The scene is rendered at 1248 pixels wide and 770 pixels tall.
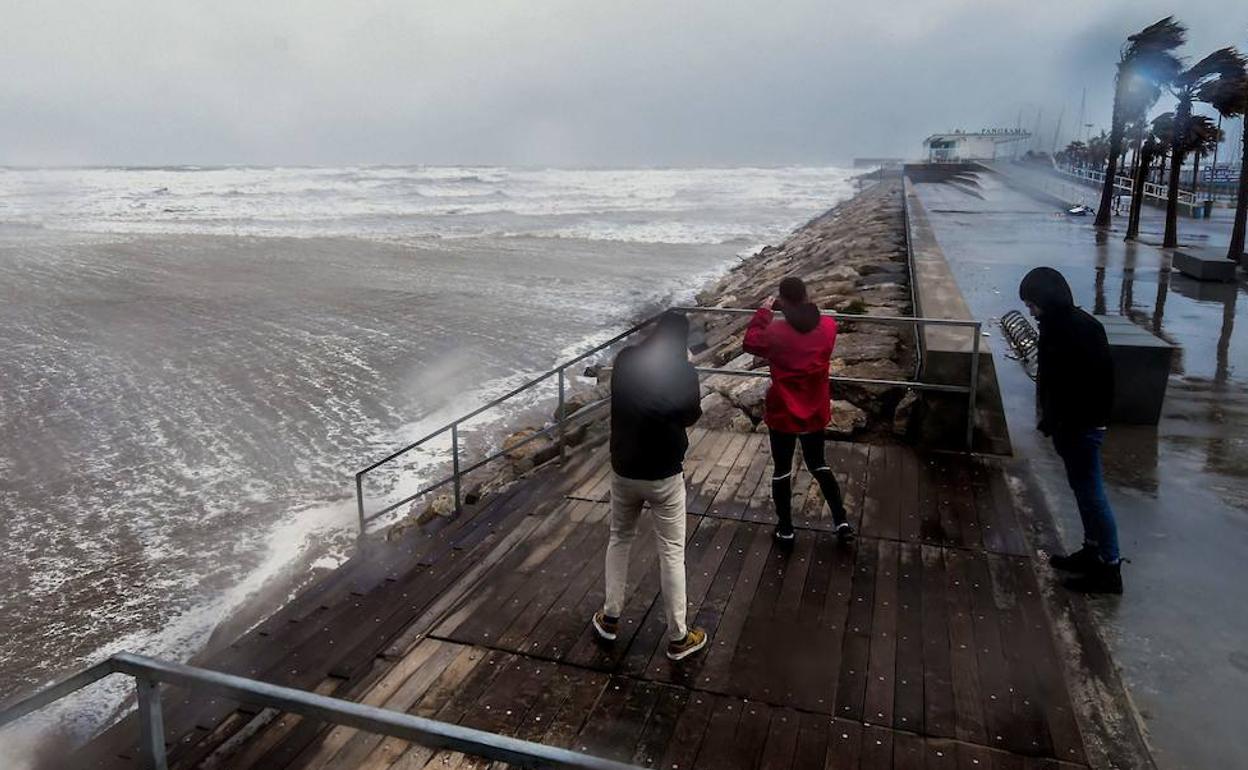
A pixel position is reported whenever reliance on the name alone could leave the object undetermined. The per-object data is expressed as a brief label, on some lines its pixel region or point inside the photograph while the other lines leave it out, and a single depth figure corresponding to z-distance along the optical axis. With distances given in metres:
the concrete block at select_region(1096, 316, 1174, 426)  7.29
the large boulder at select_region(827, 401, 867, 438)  7.52
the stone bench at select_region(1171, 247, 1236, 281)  14.87
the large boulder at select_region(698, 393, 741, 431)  8.22
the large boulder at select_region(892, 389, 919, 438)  7.35
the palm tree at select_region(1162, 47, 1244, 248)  19.22
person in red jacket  5.11
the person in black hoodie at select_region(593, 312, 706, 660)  4.05
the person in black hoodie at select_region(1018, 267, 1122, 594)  4.64
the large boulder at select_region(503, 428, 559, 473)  9.03
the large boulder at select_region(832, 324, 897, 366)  8.88
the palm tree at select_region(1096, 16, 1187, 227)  21.73
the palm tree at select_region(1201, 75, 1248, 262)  16.45
